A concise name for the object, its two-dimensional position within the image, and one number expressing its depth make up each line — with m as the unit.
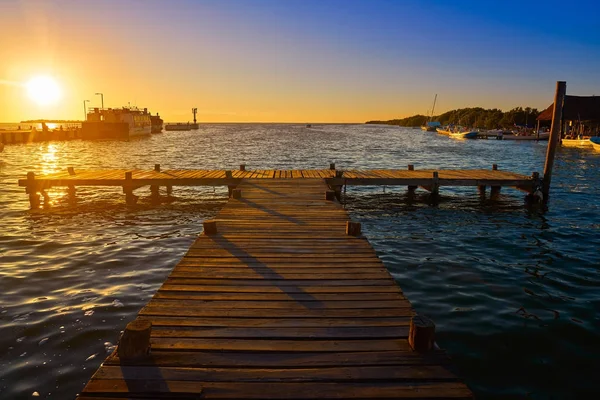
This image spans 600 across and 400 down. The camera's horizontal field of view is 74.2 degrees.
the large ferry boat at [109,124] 82.44
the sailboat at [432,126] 156.84
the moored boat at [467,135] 89.38
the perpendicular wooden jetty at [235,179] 18.12
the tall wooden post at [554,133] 18.61
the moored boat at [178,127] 157.85
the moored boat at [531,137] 79.31
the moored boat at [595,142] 52.38
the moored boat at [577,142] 56.42
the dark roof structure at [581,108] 60.97
